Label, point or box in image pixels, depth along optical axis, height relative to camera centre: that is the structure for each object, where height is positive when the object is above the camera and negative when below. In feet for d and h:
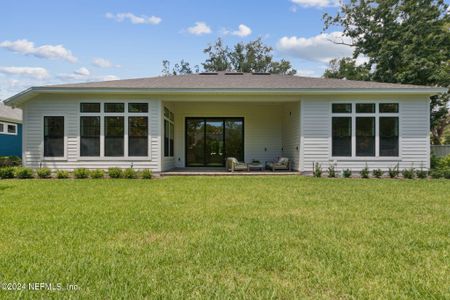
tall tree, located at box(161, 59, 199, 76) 120.57 +28.66
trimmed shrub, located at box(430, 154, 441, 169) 45.13 -1.53
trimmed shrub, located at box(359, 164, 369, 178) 37.04 -2.45
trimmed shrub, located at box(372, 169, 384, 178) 37.08 -2.45
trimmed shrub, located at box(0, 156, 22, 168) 52.82 -2.06
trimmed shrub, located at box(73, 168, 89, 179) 36.29 -2.57
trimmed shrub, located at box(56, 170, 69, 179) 36.37 -2.78
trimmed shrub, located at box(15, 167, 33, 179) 36.58 -2.61
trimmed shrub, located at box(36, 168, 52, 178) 36.94 -2.52
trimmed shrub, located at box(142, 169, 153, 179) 36.06 -2.61
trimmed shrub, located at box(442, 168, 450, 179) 36.40 -2.46
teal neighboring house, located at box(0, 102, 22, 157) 63.21 +3.25
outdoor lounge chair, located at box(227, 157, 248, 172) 42.97 -2.06
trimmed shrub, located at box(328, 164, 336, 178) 37.60 -2.50
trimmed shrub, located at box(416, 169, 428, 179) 36.36 -2.48
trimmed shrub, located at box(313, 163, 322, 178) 37.68 -2.40
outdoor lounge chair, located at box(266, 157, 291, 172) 43.60 -1.92
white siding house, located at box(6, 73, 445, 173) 39.45 +2.57
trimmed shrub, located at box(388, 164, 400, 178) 37.22 -2.44
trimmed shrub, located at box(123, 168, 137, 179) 36.17 -2.62
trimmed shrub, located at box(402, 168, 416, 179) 36.24 -2.47
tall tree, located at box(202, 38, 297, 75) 112.78 +30.17
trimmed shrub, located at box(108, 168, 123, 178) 36.41 -2.54
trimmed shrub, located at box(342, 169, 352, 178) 37.25 -2.48
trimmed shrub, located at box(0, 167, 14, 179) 37.14 -2.66
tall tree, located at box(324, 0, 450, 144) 63.05 +21.33
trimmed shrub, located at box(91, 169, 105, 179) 36.35 -2.66
